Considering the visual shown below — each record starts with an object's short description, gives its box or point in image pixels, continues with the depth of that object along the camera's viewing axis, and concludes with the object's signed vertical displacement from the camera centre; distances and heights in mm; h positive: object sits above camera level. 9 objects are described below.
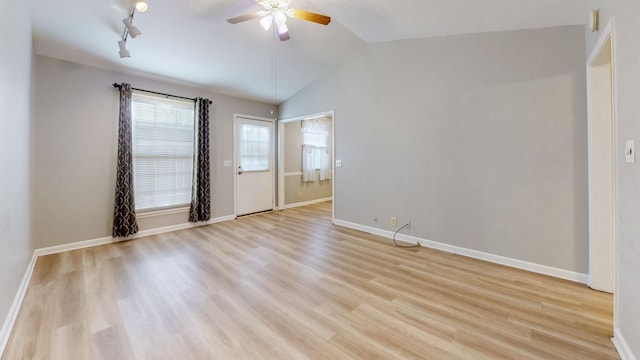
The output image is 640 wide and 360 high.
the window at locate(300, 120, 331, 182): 6504 +890
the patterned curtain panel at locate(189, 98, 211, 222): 4379 +284
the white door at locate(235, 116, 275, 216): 5180 +396
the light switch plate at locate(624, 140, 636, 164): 1350 +166
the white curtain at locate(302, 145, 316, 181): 6465 +529
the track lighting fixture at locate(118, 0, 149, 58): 2347 +1629
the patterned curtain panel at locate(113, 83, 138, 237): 3584 +209
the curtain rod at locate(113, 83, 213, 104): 3558 +1437
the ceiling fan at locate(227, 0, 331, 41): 2410 +1658
